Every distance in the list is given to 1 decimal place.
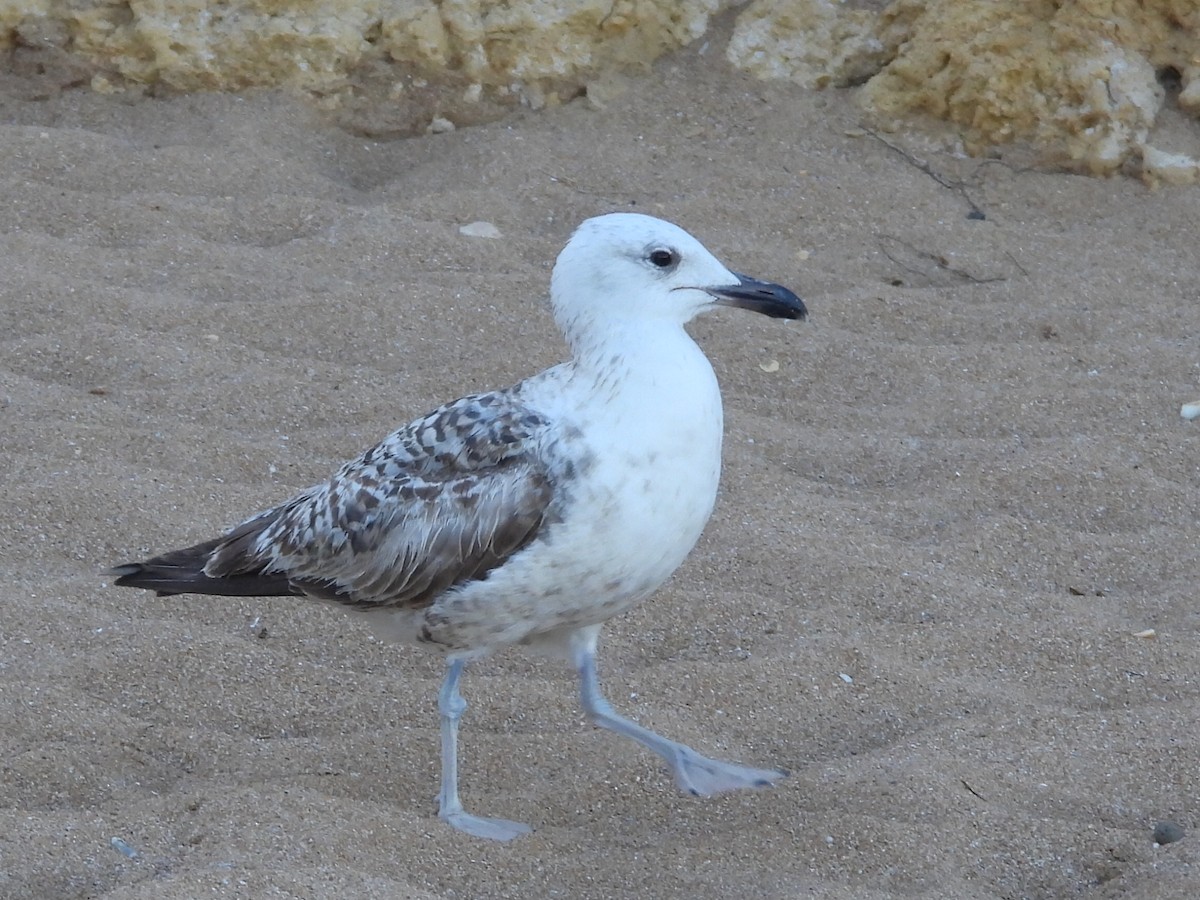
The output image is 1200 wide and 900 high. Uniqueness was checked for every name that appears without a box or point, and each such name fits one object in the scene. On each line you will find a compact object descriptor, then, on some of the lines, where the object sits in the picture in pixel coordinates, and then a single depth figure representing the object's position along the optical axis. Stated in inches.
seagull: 248.2
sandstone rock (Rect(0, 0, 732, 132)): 480.1
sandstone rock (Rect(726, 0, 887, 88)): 482.9
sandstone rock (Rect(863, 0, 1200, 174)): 447.5
